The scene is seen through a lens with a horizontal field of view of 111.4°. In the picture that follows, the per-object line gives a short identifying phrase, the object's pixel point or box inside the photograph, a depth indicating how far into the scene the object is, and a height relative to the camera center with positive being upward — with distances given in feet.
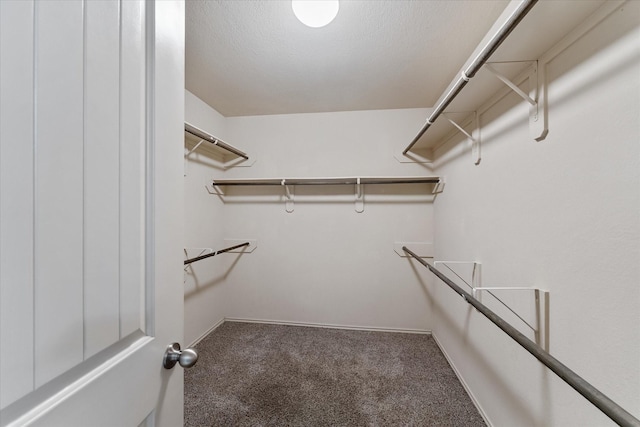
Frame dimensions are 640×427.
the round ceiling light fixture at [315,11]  3.51 +3.34
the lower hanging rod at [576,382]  1.54 -1.44
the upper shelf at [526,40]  2.39 +2.25
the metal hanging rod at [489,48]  2.23 +2.06
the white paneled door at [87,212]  0.98 +0.00
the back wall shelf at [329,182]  6.67 +1.00
